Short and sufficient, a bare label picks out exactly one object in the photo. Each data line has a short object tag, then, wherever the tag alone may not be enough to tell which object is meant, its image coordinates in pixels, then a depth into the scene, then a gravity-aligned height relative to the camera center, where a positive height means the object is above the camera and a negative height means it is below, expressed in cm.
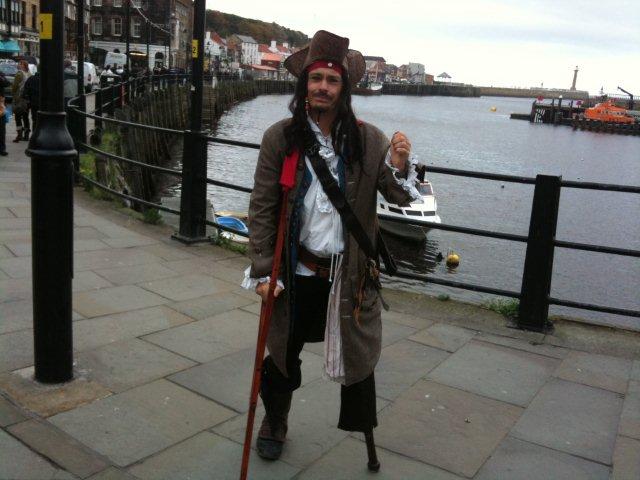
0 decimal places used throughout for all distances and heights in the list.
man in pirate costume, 275 -44
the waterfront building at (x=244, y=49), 15925 +963
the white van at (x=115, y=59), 5106 +165
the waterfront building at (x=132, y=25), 8050 +663
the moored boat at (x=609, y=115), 9400 +22
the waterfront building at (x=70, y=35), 5693 +364
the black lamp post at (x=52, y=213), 335 -66
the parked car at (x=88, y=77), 2927 +14
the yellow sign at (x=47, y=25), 330 +24
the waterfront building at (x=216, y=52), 8250 +603
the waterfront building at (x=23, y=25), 5128 +389
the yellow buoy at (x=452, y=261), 1941 -421
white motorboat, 2114 -348
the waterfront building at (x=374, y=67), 19278 +908
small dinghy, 1139 -213
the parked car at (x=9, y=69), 2722 +21
